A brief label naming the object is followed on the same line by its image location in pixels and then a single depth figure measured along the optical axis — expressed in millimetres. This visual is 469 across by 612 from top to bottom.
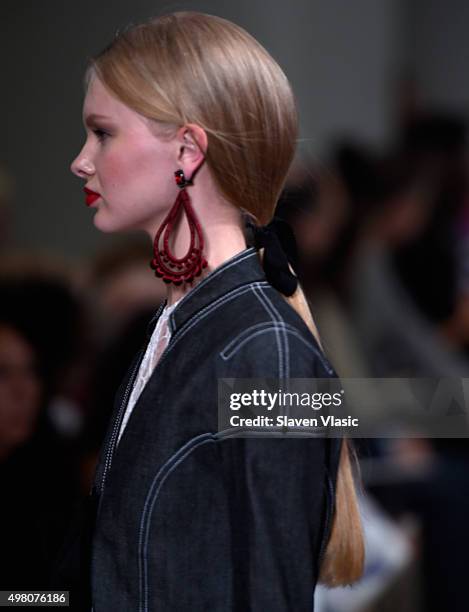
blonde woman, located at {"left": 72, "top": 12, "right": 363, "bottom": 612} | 2687
